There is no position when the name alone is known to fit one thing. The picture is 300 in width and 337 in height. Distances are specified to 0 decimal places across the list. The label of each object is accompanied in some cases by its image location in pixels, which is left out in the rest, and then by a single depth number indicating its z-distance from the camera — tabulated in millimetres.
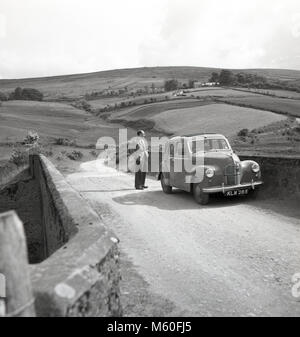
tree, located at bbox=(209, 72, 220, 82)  110438
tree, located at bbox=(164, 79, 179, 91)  119625
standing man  14398
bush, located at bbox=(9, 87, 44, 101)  118706
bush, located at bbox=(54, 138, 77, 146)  49941
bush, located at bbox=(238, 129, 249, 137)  44269
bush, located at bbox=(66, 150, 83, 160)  37256
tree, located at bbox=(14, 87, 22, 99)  119400
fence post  1843
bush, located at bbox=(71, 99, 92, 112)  102562
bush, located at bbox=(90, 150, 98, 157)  42050
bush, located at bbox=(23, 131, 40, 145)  49219
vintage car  11164
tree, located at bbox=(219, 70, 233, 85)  103625
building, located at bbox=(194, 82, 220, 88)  104869
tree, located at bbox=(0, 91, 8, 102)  114312
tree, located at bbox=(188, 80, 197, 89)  114775
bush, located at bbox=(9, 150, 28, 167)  29144
